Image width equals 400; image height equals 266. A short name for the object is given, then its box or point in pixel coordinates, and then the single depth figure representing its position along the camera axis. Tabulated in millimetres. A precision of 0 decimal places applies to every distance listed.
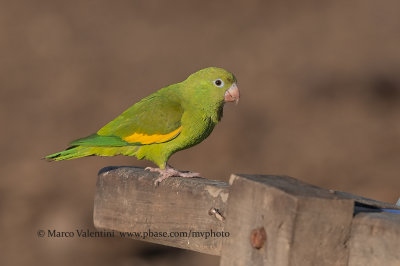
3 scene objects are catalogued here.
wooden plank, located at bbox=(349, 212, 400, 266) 4430
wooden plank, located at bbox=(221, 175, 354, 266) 4434
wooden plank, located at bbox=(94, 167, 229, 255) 6027
